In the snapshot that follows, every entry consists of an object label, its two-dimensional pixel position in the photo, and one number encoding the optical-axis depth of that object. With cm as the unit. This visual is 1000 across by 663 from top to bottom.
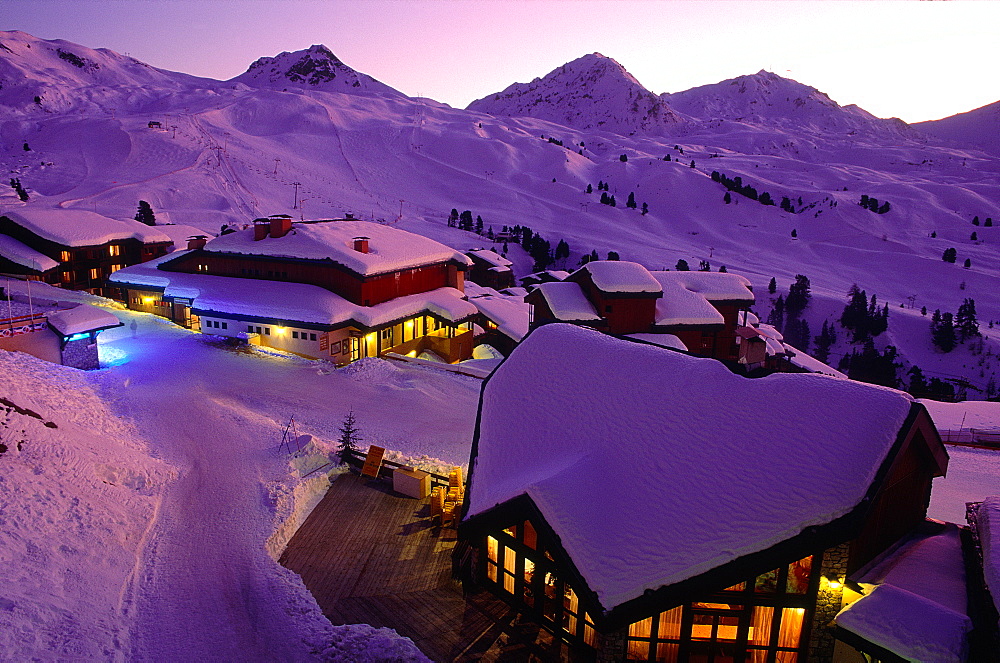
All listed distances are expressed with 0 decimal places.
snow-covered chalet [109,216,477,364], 3491
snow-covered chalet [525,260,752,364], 3534
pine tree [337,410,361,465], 2000
